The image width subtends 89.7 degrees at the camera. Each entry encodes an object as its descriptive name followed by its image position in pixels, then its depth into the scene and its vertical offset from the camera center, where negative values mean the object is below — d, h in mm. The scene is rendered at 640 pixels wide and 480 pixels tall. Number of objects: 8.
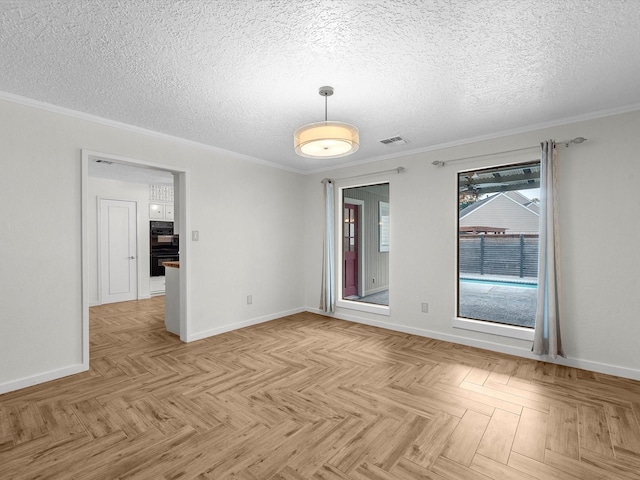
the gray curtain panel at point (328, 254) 5273 -235
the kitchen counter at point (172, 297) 4403 -805
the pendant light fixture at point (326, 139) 2469 +791
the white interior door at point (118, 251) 6414 -225
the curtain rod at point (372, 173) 4492 +993
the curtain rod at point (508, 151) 3207 +997
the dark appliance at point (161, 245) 7102 -113
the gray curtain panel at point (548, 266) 3252 -273
